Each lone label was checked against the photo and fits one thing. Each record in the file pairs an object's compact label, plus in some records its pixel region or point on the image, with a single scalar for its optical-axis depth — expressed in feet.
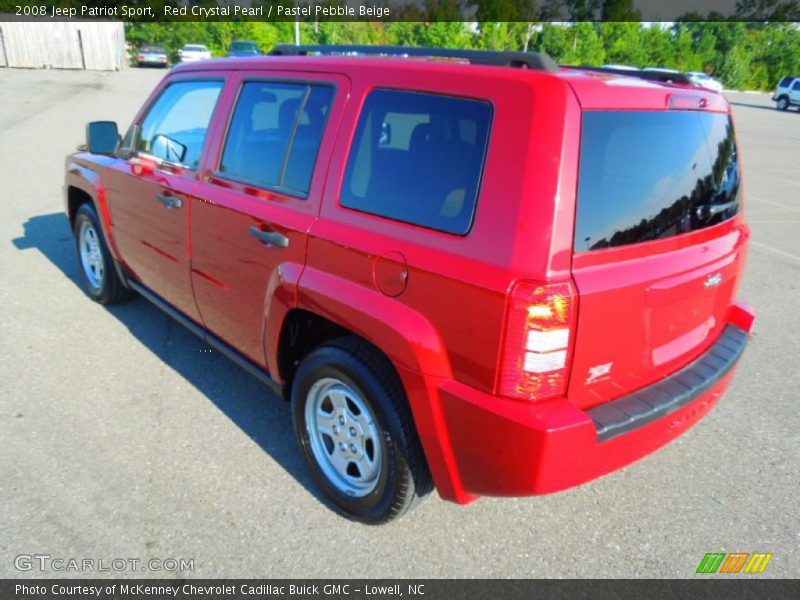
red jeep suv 6.19
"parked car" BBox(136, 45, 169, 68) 129.29
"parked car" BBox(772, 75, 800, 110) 102.62
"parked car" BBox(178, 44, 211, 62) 117.08
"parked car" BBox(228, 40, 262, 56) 74.26
